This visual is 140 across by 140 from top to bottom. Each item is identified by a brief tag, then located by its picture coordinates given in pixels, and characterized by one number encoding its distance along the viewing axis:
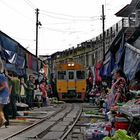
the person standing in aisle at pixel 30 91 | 27.52
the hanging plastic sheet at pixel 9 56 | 19.61
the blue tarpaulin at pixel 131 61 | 12.05
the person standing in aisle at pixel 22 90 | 24.77
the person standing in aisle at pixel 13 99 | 18.39
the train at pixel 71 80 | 42.12
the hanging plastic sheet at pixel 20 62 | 23.39
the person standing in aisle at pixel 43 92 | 33.45
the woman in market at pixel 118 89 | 12.24
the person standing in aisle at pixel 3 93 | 10.92
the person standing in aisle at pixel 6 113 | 15.64
